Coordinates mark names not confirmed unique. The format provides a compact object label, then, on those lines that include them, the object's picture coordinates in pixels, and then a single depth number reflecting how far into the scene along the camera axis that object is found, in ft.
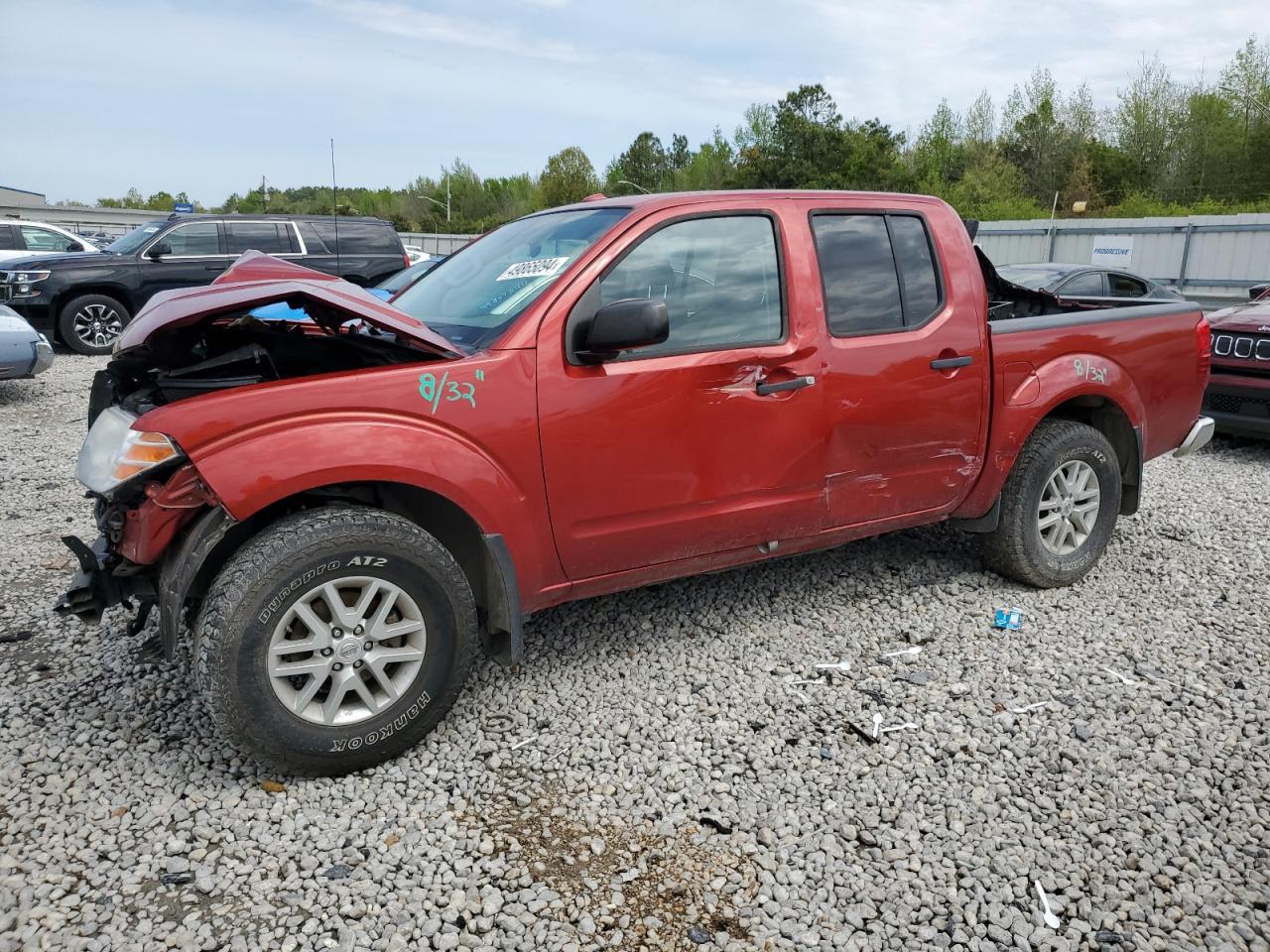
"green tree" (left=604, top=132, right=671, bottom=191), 268.82
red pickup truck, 9.27
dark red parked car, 24.71
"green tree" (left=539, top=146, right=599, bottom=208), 234.99
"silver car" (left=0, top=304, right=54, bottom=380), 30.04
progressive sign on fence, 69.87
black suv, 40.47
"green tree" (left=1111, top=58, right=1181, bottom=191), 147.54
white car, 51.72
